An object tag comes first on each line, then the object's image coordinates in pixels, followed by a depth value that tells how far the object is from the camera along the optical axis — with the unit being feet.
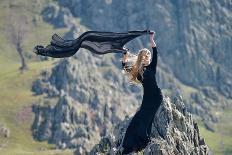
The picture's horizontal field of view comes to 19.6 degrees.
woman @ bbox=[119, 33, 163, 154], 53.88
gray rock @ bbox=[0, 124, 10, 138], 482.28
